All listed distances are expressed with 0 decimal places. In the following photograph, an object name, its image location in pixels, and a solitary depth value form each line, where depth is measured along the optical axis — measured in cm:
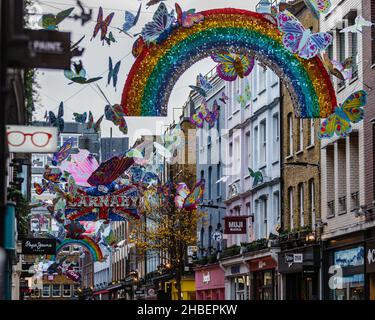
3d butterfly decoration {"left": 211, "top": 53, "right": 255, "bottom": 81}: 2681
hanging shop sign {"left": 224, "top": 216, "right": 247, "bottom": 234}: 4538
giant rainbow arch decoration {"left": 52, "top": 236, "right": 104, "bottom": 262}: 5867
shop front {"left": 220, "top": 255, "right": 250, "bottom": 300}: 5131
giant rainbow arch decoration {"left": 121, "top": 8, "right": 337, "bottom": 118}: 2484
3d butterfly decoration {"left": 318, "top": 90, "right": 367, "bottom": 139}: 2500
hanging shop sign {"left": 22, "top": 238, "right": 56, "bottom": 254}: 3625
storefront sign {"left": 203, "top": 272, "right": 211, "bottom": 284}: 6005
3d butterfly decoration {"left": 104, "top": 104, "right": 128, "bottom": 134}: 2464
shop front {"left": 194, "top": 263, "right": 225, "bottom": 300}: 5753
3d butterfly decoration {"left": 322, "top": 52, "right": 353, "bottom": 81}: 2538
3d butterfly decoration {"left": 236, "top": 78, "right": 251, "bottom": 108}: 2870
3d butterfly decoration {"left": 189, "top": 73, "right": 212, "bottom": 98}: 2632
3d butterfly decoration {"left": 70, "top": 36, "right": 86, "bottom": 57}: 1379
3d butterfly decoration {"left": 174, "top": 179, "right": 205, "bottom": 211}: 3656
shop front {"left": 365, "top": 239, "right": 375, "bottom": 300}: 3306
